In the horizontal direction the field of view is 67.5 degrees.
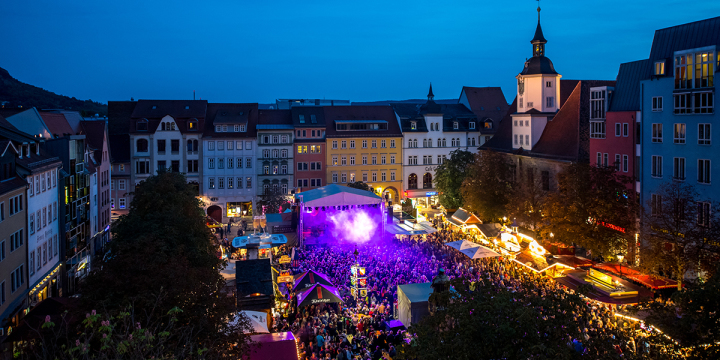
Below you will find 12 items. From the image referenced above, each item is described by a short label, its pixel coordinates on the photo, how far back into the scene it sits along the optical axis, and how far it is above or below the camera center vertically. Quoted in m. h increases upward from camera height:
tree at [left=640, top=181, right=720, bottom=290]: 22.80 -2.91
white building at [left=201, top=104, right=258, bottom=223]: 55.56 +0.10
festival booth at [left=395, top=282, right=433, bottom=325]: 20.50 -5.13
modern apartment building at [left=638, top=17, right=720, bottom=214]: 26.62 +3.02
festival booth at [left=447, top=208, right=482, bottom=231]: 41.44 -4.04
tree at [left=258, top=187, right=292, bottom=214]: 50.75 -3.13
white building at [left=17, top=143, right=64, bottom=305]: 25.55 -2.72
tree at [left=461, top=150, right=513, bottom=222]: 43.41 -1.73
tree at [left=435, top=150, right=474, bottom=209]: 50.47 -0.78
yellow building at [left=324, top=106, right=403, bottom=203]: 58.97 +2.09
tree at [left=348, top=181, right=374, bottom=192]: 53.25 -1.61
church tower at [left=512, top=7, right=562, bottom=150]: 49.97 +7.03
